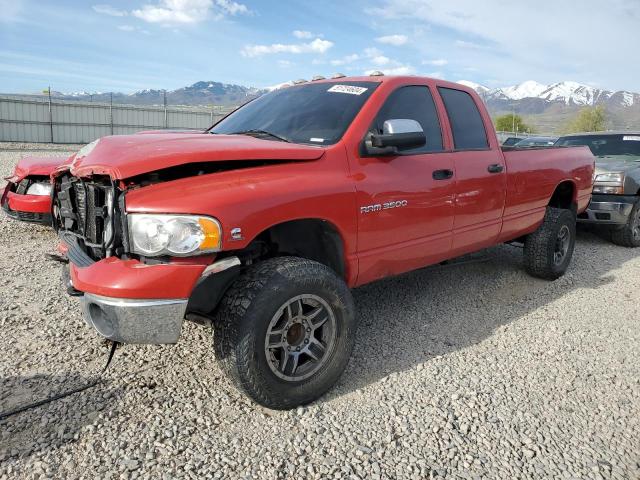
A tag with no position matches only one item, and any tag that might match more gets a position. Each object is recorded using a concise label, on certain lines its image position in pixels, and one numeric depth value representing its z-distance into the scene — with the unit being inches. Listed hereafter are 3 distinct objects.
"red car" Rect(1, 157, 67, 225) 219.5
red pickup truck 92.6
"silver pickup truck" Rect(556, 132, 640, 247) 266.7
